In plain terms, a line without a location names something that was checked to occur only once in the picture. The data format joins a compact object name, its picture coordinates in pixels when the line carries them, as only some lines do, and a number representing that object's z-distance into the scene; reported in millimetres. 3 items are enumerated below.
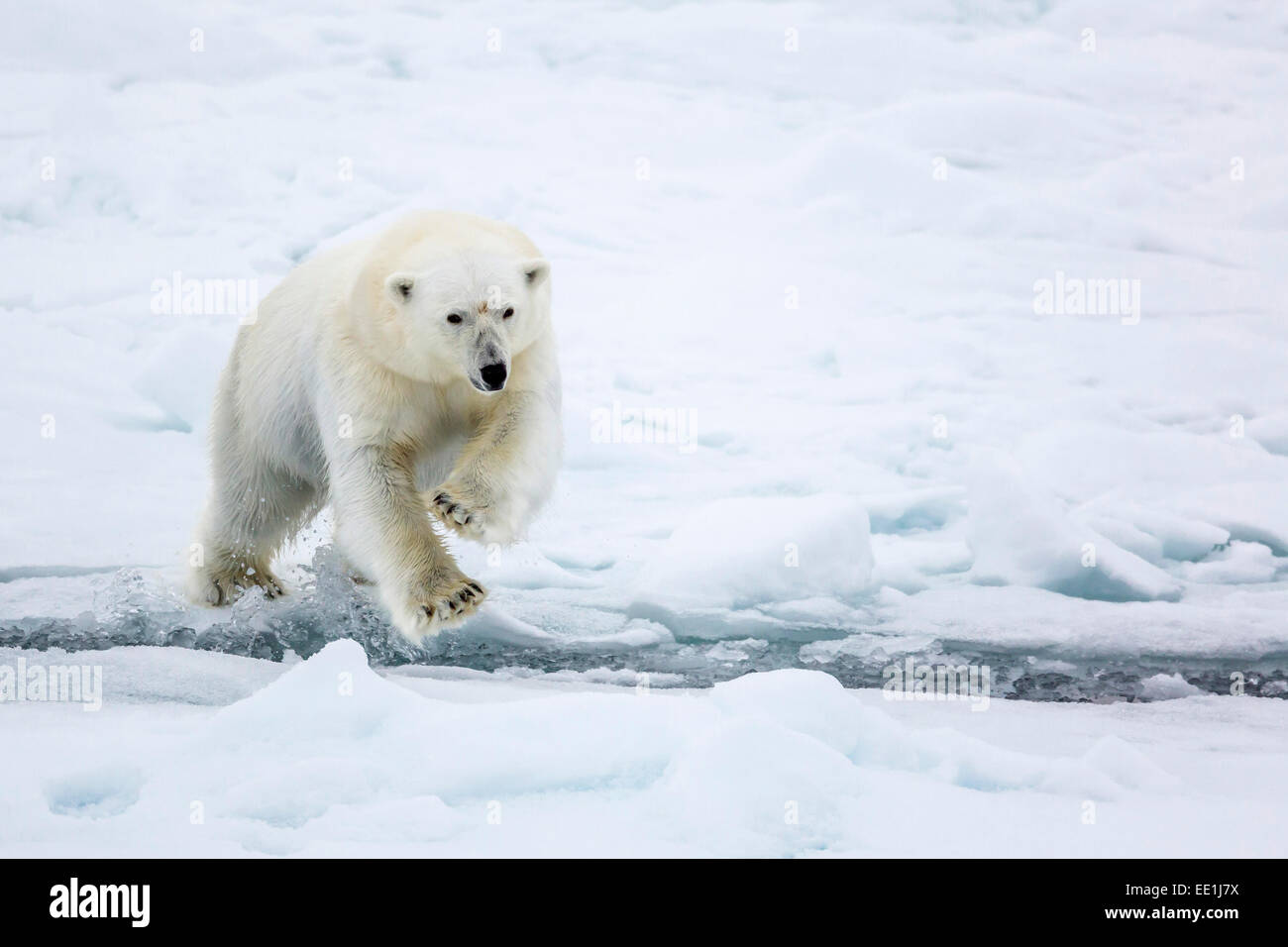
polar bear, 7148
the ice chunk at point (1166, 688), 8000
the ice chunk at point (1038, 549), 10469
